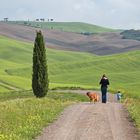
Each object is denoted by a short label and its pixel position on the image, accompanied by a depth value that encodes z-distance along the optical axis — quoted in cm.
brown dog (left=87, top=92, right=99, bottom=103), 4541
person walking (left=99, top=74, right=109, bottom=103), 4502
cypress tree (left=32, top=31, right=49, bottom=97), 4600
